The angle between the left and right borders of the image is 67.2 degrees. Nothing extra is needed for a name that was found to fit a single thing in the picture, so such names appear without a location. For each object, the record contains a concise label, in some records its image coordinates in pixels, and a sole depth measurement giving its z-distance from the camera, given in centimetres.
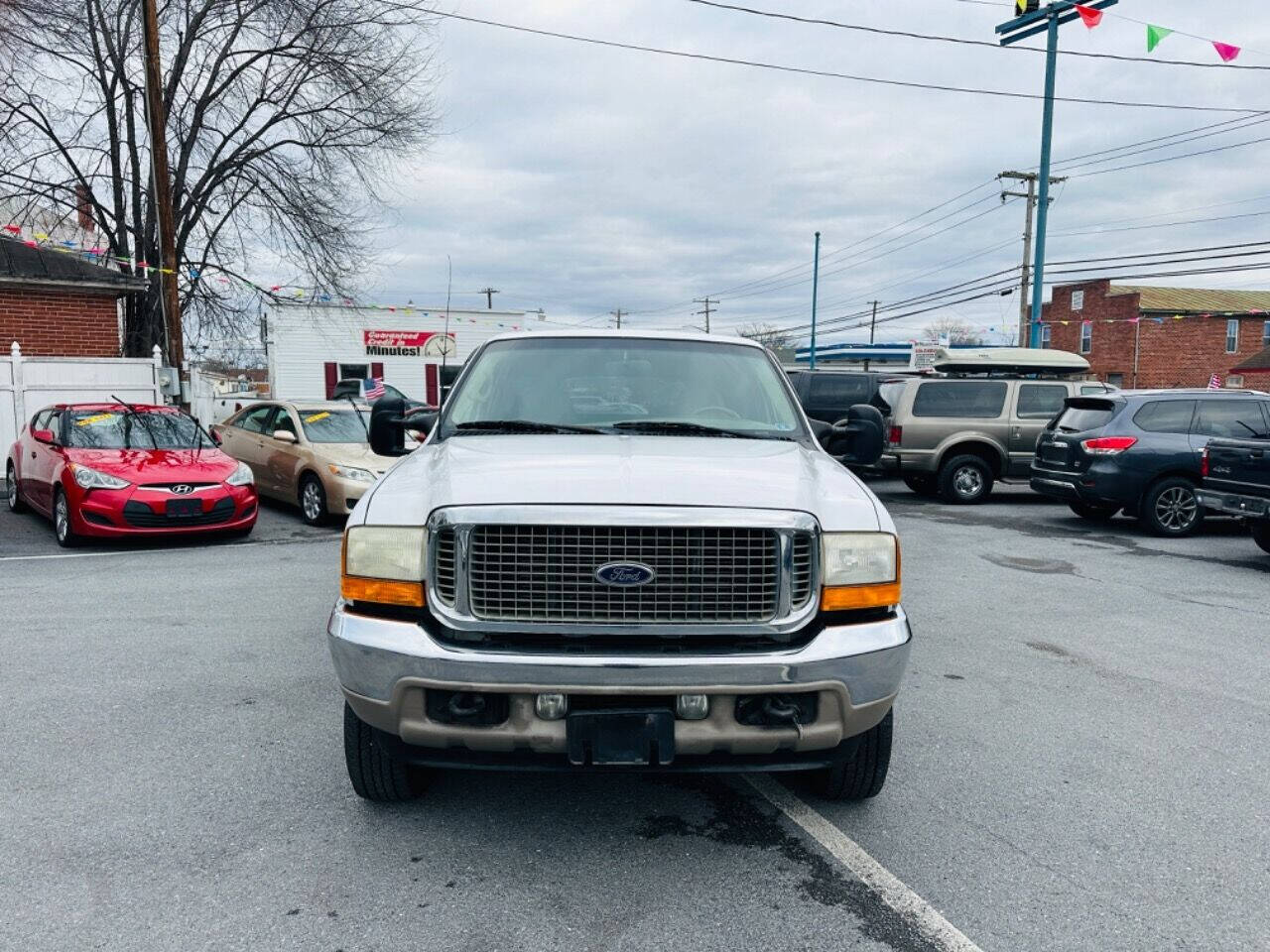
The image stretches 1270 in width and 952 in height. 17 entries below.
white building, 3089
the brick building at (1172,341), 4194
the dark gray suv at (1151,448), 1097
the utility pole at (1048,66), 1828
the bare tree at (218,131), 1830
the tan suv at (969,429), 1403
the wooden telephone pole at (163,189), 1365
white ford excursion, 286
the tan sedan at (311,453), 1107
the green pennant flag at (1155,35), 1500
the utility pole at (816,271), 4781
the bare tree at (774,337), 6945
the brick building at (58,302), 1585
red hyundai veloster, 936
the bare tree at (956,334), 7412
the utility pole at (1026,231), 3384
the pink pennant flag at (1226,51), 1472
